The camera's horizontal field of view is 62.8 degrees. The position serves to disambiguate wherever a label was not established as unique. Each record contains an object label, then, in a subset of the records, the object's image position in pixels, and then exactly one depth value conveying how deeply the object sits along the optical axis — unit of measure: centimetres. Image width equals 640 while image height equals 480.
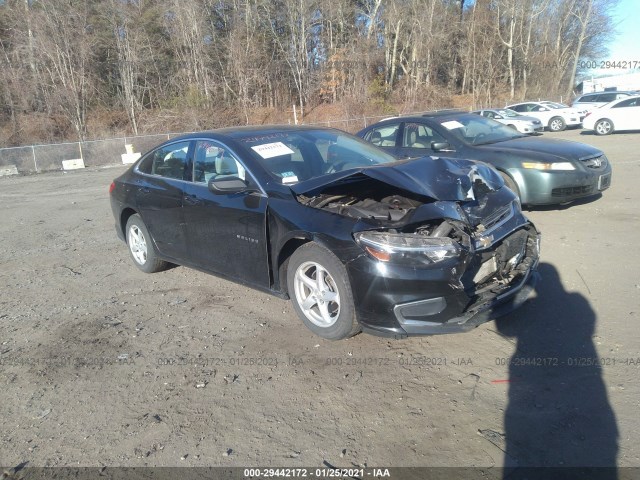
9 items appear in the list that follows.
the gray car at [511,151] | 729
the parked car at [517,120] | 2375
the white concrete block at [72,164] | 2456
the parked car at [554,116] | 2559
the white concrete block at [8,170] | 2319
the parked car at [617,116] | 2008
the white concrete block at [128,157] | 2591
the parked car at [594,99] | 2643
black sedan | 354
